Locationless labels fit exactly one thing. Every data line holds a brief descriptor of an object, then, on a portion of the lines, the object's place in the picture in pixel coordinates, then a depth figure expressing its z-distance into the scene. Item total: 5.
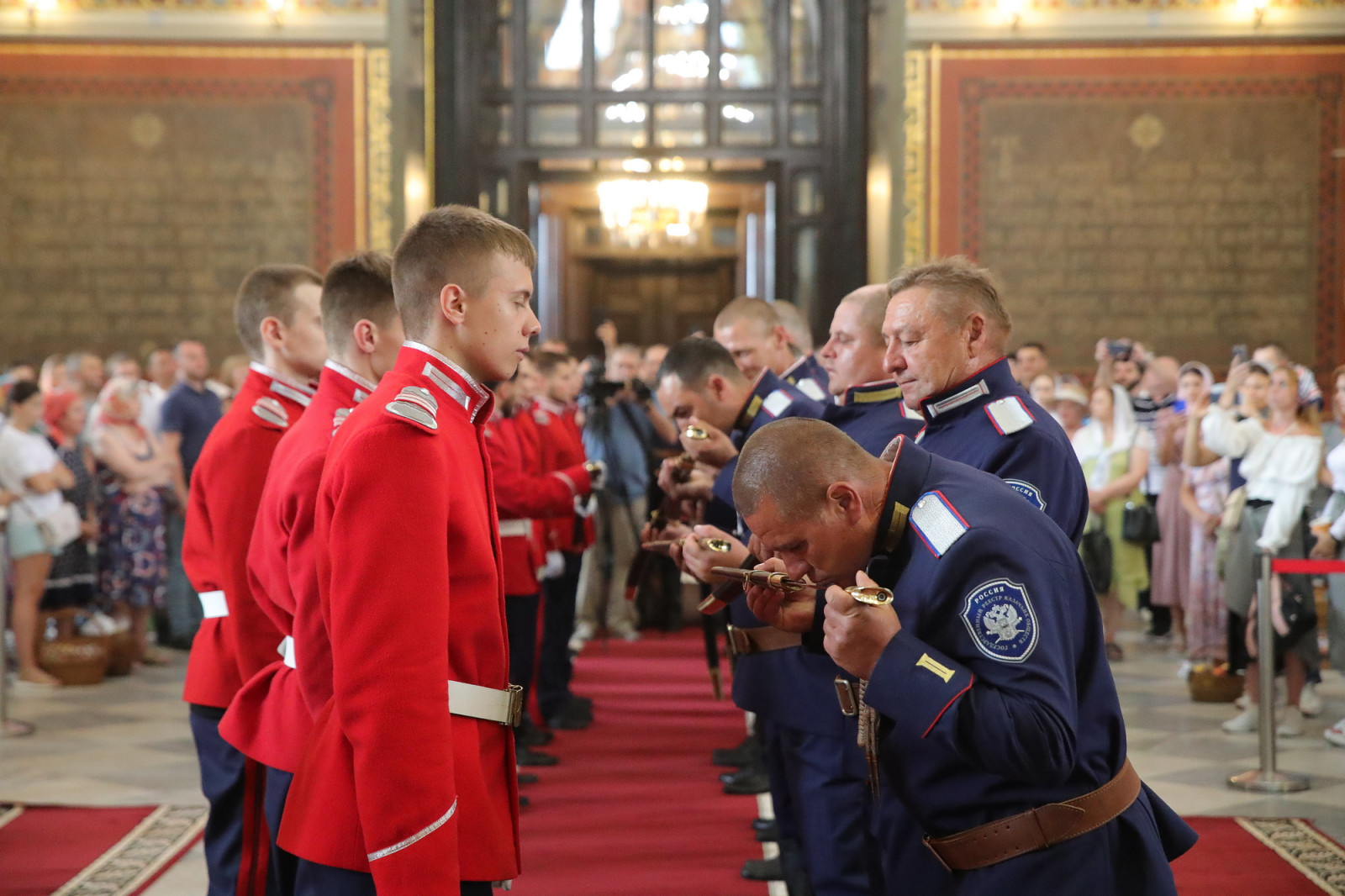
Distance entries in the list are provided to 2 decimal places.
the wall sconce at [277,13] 11.51
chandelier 12.56
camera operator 8.29
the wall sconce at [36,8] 11.44
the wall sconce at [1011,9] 11.55
